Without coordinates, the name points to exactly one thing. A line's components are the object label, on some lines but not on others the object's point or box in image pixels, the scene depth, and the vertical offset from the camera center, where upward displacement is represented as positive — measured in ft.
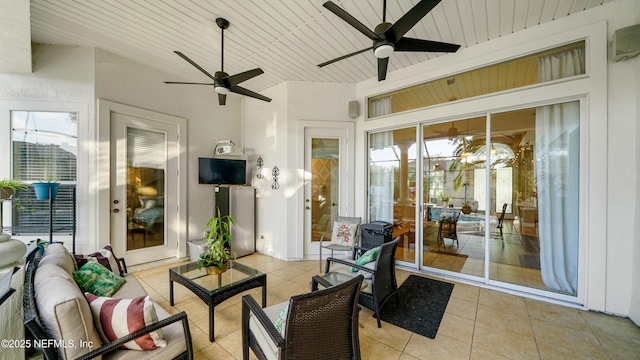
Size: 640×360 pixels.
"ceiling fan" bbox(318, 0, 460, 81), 5.79 +3.94
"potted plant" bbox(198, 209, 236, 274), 8.11 -2.73
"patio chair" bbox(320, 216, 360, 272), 12.55 -3.06
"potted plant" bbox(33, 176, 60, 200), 9.10 -0.45
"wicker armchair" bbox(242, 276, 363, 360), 4.28 -2.94
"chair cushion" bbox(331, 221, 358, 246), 12.80 -3.05
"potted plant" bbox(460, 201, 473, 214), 11.32 -1.41
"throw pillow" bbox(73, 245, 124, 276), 7.46 -2.71
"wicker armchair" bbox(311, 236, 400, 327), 7.37 -3.36
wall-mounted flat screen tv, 14.29 +0.41
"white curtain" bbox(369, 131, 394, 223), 13.46 -0.28
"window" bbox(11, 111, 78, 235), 10.05 +0.72
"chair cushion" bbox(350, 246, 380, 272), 7.80 -2.63
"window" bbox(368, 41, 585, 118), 9.04 +4.37
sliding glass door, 9.08 -0.75
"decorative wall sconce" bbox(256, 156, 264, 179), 15.32 +0.67
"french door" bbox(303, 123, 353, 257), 14.20 -0.06
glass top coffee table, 6.97 -3.41
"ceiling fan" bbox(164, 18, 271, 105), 9.11 +3.86
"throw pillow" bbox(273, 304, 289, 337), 4.56 -2.87
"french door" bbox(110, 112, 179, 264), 11.43 -0.52
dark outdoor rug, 7.66 -4.73
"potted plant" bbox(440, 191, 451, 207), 11.82 -0.98
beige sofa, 3.80 -2.47
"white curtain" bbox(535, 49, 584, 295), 8.82 +0.02
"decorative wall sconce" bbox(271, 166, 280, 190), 14.43 -0.01
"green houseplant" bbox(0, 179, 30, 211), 7.98 -0.37
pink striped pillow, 4.30 -2.58
